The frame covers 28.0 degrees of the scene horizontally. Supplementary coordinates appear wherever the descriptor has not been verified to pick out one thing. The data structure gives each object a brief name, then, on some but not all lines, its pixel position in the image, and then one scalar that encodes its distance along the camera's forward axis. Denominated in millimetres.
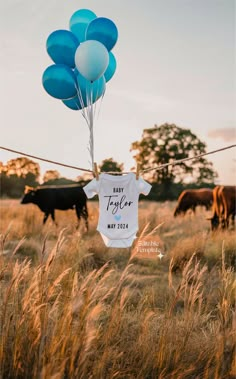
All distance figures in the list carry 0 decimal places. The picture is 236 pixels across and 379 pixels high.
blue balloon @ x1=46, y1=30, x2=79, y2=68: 5023
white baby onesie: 4344
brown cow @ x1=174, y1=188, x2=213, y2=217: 16547
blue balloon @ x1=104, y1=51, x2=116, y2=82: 5691
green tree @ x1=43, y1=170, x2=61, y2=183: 32656
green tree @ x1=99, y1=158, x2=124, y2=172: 34156
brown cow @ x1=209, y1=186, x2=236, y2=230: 11773
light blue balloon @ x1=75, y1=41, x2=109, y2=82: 4637
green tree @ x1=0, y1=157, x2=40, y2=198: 31516
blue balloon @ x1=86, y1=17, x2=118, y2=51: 4848
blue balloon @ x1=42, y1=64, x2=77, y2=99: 4941
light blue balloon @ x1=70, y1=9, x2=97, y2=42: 5395
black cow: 13281
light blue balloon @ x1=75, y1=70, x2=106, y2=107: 5074
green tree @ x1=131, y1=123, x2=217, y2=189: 34062
